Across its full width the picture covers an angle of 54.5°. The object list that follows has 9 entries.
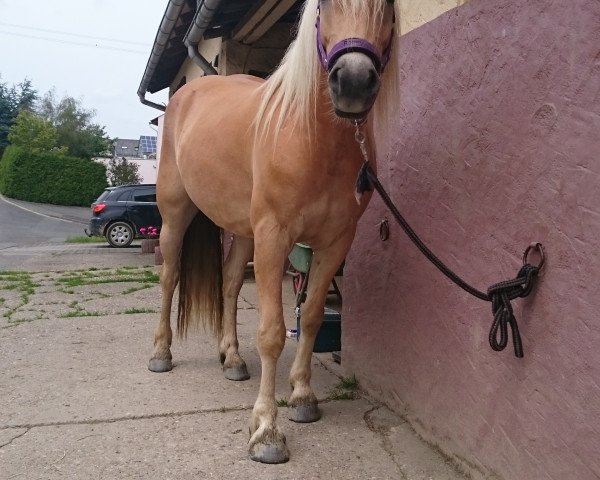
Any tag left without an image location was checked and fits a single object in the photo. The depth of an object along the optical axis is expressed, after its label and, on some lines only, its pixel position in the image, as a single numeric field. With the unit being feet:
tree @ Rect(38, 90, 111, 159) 164.76
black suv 53.36
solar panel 190.68
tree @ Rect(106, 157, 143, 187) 112.98
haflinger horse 7.05
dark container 12.50
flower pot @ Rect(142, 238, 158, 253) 44.52
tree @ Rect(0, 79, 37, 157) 161.58
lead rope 6.20
